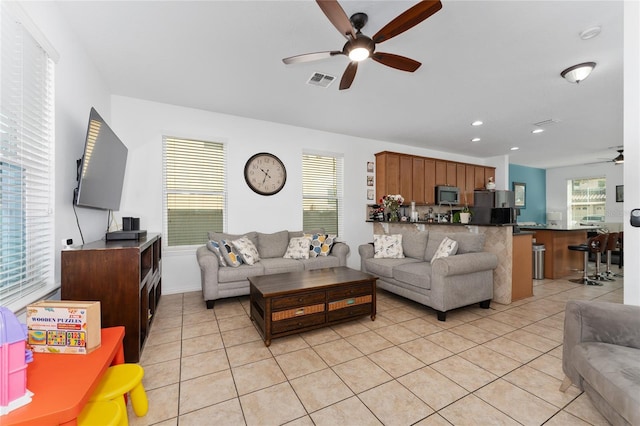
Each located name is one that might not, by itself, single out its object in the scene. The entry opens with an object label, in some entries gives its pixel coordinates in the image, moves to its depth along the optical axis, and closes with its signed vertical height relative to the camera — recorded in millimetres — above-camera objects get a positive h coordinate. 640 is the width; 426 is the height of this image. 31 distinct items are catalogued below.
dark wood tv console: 1953 -510
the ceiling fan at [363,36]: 1654 +1267
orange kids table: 928 -686
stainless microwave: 6230 +438
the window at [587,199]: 7848 +418
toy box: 1332 -566
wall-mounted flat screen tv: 2156 +412
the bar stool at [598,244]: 4695 -528
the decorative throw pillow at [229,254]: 3582 -545
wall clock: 4484 +673
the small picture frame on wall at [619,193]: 7371 +538
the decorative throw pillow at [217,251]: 3580 -492
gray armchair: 1264 -771
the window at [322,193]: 5098 +403
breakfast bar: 5098 -672
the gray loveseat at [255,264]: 3377 -702
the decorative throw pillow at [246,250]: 3719 -513
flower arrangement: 5215 +200
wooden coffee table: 2484 -855
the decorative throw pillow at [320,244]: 4211 -485
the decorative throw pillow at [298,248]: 4113 -533
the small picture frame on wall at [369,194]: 5641 +402
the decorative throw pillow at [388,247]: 4098 -510
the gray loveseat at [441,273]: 3004 -729
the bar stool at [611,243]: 4953 -540
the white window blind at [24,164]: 1541 +314
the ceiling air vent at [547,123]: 4461 +1517
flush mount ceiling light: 2736 +1458
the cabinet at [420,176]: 5621 +843
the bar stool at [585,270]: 4664 -986
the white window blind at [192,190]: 4043 +362
